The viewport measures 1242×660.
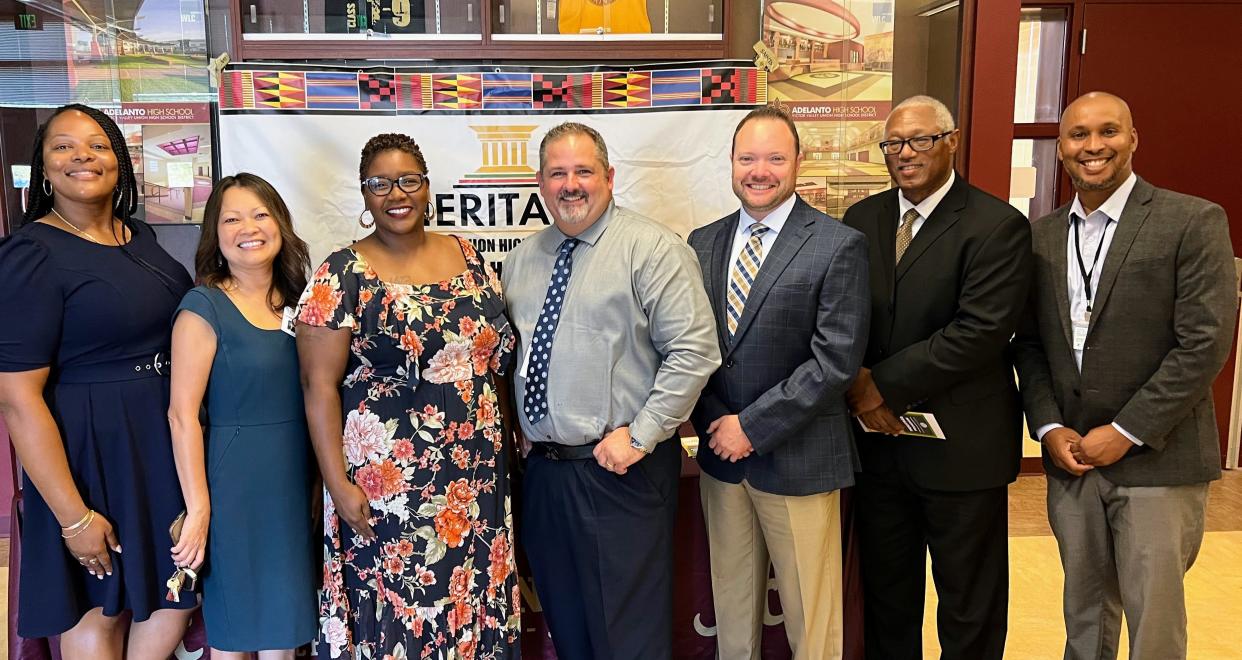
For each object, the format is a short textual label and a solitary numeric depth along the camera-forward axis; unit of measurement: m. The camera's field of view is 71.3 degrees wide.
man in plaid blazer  2.14
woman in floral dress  1.98
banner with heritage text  3.19
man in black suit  2.21
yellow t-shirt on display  3.38
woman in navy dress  1.93
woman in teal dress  2.00
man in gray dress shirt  2.07
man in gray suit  2.12
